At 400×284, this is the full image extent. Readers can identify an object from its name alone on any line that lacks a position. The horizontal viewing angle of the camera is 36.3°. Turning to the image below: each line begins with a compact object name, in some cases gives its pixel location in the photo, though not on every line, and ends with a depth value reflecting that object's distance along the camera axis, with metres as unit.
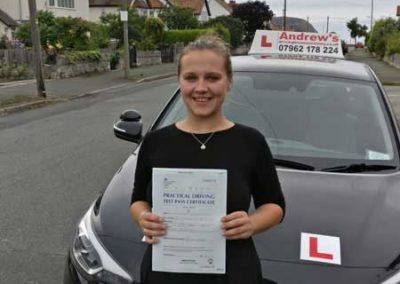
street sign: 24.98
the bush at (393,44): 39.62
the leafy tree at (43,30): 27.22
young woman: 2.06
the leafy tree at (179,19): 58.22
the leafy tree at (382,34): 50.45
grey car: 2.58
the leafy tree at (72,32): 28.12
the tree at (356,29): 113.12
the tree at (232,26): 65.56
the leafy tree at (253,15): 81.44
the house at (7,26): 44.84
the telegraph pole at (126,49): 25.13
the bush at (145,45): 38.97
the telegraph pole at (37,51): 17.31
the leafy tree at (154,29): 42.81
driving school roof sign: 5.35
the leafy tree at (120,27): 41.53
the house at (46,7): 49.04
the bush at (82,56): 24.94
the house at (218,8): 97.62
